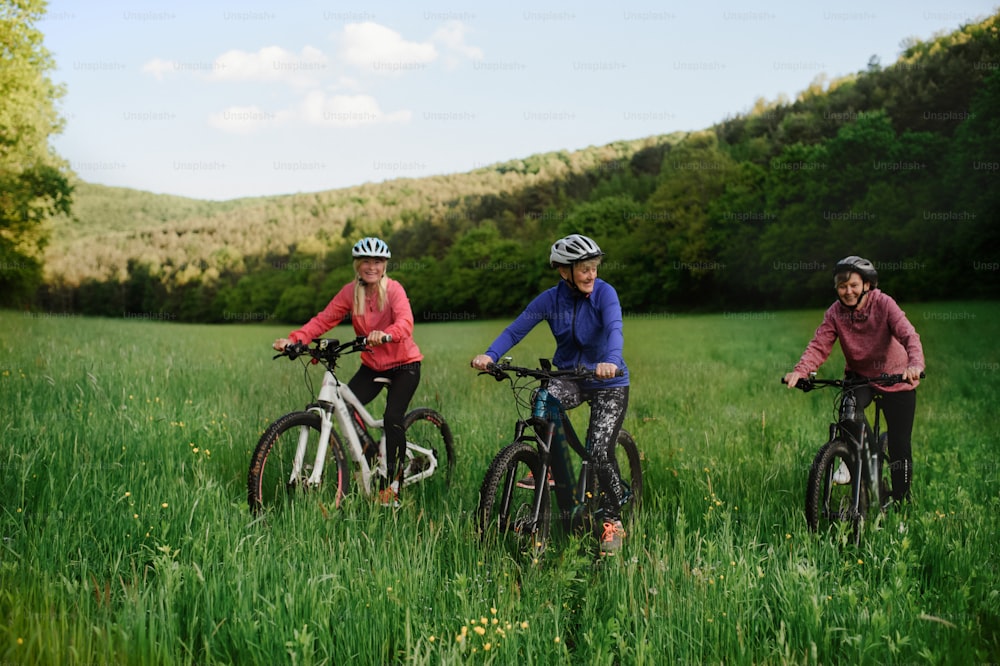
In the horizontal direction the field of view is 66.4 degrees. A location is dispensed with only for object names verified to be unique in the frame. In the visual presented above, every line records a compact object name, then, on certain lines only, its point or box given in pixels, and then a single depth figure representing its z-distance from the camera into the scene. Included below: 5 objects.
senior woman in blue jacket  5.07
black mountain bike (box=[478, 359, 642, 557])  4.50
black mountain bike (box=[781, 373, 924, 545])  5.21
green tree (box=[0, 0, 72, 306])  23.56
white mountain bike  5.14
